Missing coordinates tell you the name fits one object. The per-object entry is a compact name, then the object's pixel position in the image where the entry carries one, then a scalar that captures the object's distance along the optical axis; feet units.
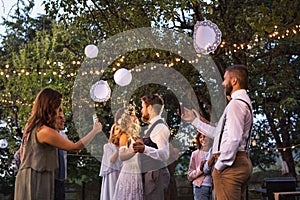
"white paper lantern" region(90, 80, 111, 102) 22.76
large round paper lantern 18.30
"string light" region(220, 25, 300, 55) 27.73
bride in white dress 16.83
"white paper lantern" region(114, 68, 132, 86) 21.06
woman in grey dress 11.46
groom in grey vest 15.45
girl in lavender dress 21.16
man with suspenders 11.94
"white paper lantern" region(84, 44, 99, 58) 23.31
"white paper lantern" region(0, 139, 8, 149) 36.60
